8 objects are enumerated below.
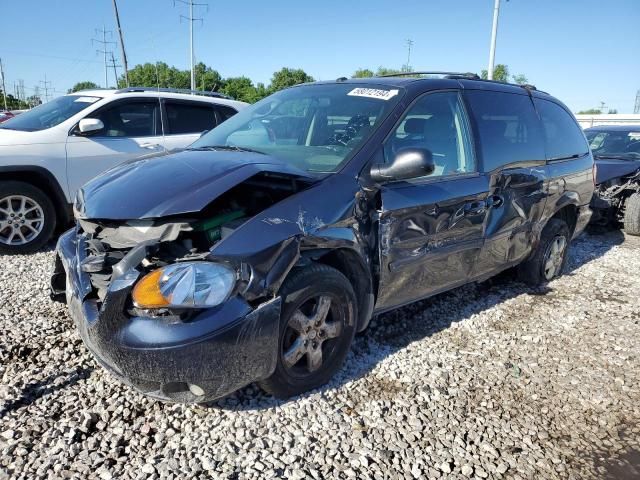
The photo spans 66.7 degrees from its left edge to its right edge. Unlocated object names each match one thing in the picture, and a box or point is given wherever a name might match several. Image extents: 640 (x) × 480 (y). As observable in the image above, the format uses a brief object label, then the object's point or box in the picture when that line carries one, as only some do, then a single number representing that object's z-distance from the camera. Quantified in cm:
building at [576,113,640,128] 2739
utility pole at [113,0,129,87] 1914
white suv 518
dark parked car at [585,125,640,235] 736
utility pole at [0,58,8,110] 6062
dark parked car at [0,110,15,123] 2047
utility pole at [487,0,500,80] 1834
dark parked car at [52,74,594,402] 222
